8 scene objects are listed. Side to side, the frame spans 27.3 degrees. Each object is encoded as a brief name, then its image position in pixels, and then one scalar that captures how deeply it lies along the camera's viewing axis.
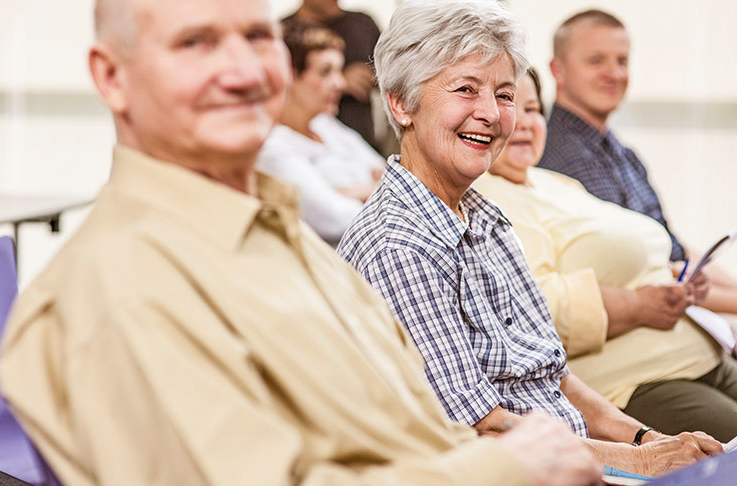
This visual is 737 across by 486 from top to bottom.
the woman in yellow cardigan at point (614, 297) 2.16
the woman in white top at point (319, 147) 3.28
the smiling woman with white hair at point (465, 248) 1.79
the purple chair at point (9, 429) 1.83
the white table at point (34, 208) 2.87
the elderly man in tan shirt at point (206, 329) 1.33
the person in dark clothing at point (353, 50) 4.42
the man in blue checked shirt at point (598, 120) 2.70
